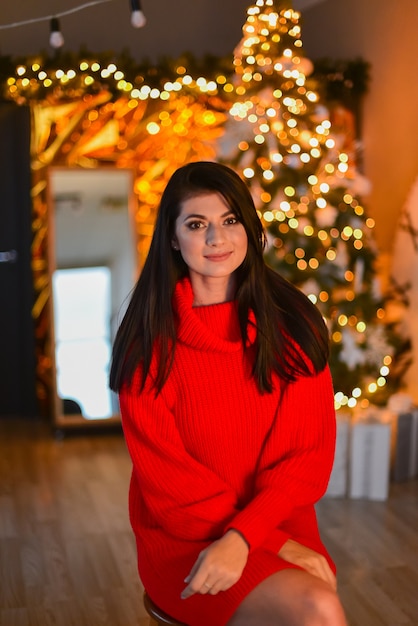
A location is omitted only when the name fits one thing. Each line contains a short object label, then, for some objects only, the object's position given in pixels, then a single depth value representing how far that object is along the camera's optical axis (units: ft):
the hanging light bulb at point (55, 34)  12.09
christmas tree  12.41
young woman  5.45
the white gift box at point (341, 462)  11.75
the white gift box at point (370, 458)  11.64
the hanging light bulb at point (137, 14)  11.22
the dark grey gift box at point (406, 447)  12.19
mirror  15.08
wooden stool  5.33
